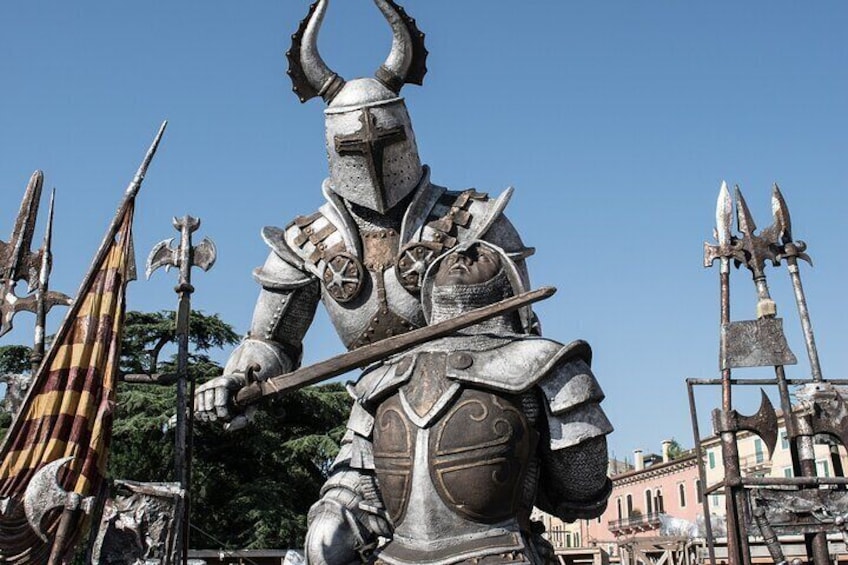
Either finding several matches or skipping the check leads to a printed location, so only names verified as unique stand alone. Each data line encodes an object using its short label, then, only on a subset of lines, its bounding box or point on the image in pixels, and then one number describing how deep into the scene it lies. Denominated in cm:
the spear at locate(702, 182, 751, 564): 663
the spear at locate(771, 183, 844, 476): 790
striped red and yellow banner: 586
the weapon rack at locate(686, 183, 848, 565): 664
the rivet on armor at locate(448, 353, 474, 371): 413
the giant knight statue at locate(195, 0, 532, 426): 514
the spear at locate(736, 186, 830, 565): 711
